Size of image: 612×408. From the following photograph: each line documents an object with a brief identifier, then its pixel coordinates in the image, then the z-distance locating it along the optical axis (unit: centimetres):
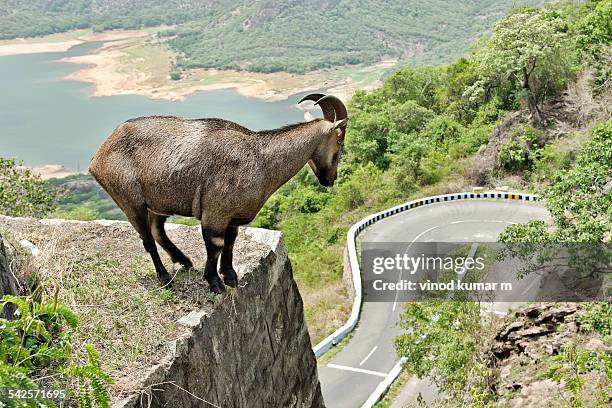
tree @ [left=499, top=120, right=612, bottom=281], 1017
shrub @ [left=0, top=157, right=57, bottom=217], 1819
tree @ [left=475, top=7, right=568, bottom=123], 2636
